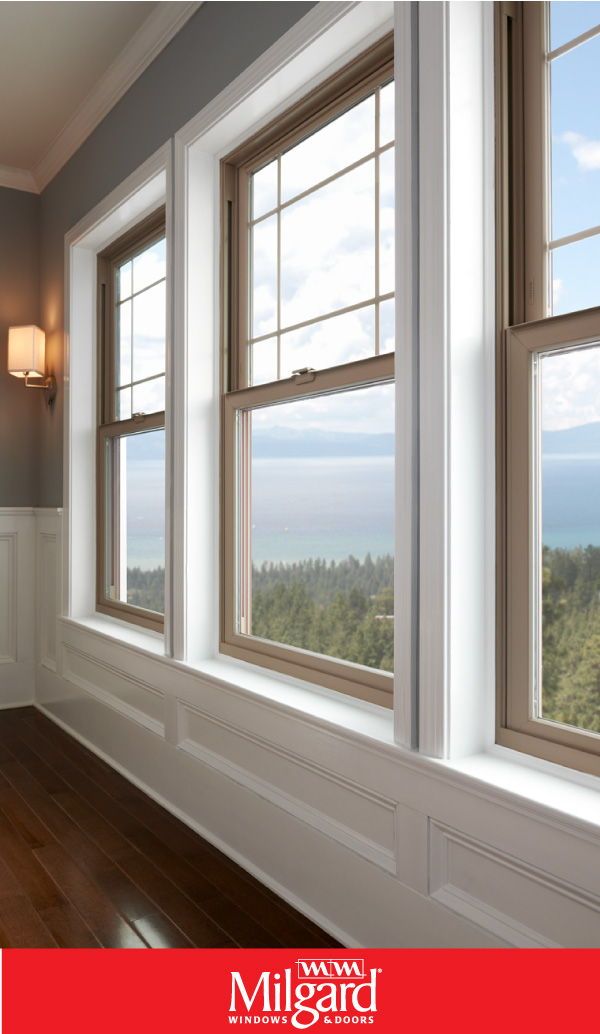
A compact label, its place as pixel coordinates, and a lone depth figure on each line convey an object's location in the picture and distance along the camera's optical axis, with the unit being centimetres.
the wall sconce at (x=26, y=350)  441
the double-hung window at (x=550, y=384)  166
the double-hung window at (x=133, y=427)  365
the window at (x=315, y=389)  228
